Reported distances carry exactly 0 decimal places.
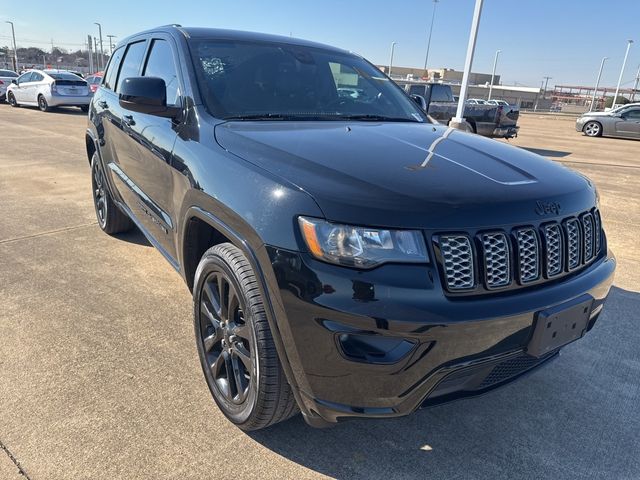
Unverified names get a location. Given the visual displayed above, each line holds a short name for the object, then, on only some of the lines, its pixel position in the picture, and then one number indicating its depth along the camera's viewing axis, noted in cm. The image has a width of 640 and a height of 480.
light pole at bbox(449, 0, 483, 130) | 1191
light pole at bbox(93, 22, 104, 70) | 6841
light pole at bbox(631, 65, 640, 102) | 6406
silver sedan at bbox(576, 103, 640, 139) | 1930
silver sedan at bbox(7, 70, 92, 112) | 1811
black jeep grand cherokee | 170
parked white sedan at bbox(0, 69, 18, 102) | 2198
